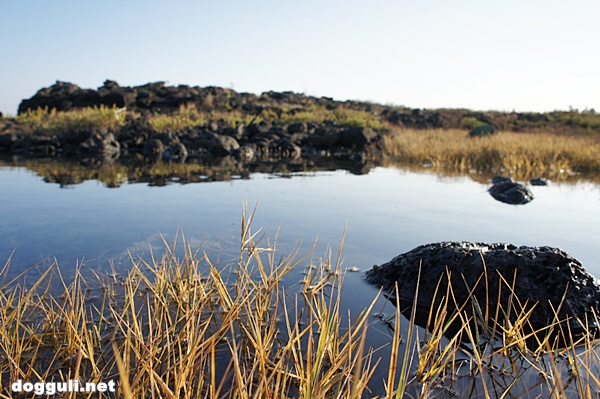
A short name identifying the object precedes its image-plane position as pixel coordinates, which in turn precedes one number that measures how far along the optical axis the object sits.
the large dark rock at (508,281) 2.84
